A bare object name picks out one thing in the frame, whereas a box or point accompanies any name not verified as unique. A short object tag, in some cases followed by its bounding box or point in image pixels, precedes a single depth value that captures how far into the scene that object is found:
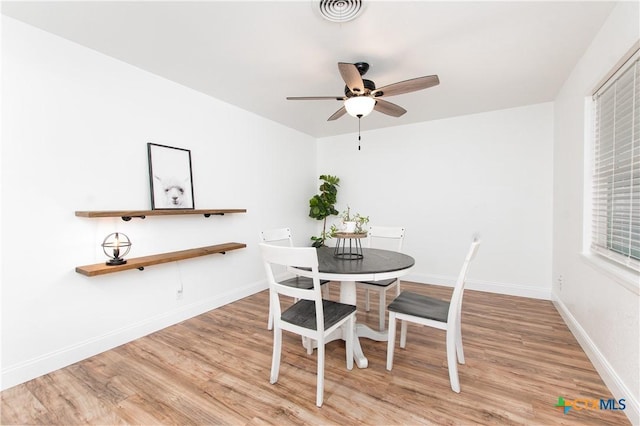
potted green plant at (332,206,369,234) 2.30
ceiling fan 2.02
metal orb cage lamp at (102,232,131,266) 2.31
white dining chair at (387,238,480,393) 1.79
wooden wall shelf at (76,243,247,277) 2.15
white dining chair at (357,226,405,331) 2.52
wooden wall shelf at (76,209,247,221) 2.15
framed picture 2.69
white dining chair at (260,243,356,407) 1.65
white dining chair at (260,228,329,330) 2.60
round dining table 1.88
